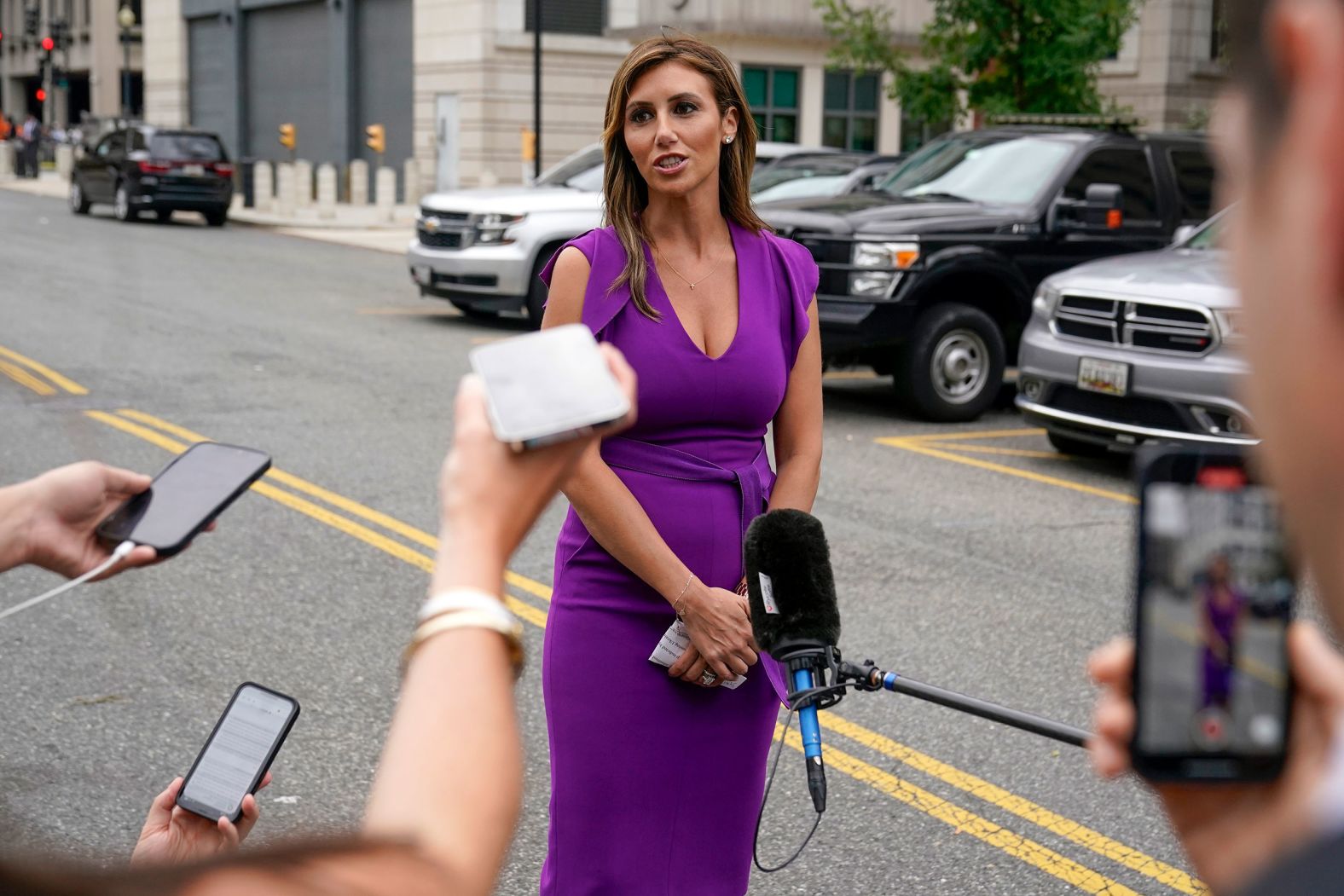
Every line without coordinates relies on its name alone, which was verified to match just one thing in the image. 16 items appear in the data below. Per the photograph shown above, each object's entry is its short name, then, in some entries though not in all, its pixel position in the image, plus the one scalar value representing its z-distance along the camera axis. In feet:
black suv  91.97
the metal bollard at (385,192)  103.71
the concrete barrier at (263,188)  110.22
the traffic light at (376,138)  108.54
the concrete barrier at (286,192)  104.17
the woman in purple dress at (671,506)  9.57
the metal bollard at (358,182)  112.78
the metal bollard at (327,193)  103.40
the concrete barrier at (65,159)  154.30
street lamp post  136.67
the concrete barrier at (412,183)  114.11
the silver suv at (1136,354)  27.68
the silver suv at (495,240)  48.80
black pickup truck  34.81
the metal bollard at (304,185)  106.93
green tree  56.34
